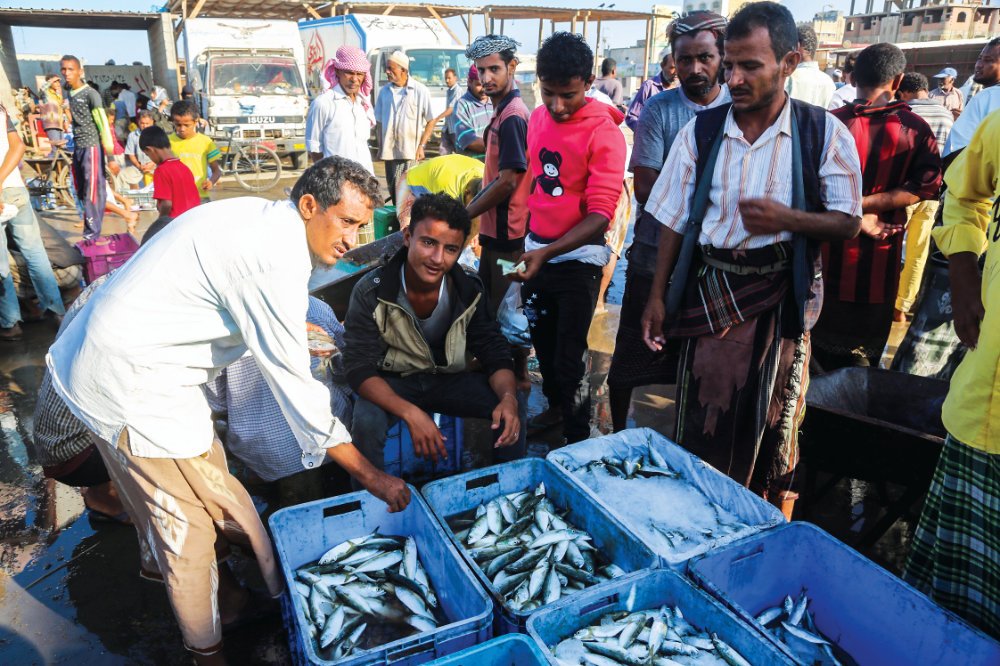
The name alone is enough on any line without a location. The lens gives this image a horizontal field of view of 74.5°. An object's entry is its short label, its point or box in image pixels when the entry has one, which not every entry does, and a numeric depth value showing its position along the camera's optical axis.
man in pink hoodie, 3.44
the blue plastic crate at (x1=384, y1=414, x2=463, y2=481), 3.23
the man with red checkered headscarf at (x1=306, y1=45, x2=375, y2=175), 7.14
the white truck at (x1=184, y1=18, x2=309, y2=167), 14.70
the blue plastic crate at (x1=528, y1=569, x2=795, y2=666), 1.98
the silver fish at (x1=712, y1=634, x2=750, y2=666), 1.98
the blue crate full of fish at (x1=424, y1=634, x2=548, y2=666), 1.81
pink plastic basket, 5.96
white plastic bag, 4.21
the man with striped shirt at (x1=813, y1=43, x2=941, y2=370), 3.80
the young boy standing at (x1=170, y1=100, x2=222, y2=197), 6.84
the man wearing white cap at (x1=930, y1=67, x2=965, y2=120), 10.27
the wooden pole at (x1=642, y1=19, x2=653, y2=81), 23.40
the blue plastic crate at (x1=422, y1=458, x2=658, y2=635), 2.45
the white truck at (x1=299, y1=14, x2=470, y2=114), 16.97
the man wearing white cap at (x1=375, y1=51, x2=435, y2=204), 8.91
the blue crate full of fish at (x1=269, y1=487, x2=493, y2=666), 2.01
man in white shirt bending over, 2.06
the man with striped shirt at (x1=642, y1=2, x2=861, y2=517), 2.43
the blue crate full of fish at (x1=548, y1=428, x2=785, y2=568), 2.53
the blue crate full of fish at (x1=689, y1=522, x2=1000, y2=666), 2.01
